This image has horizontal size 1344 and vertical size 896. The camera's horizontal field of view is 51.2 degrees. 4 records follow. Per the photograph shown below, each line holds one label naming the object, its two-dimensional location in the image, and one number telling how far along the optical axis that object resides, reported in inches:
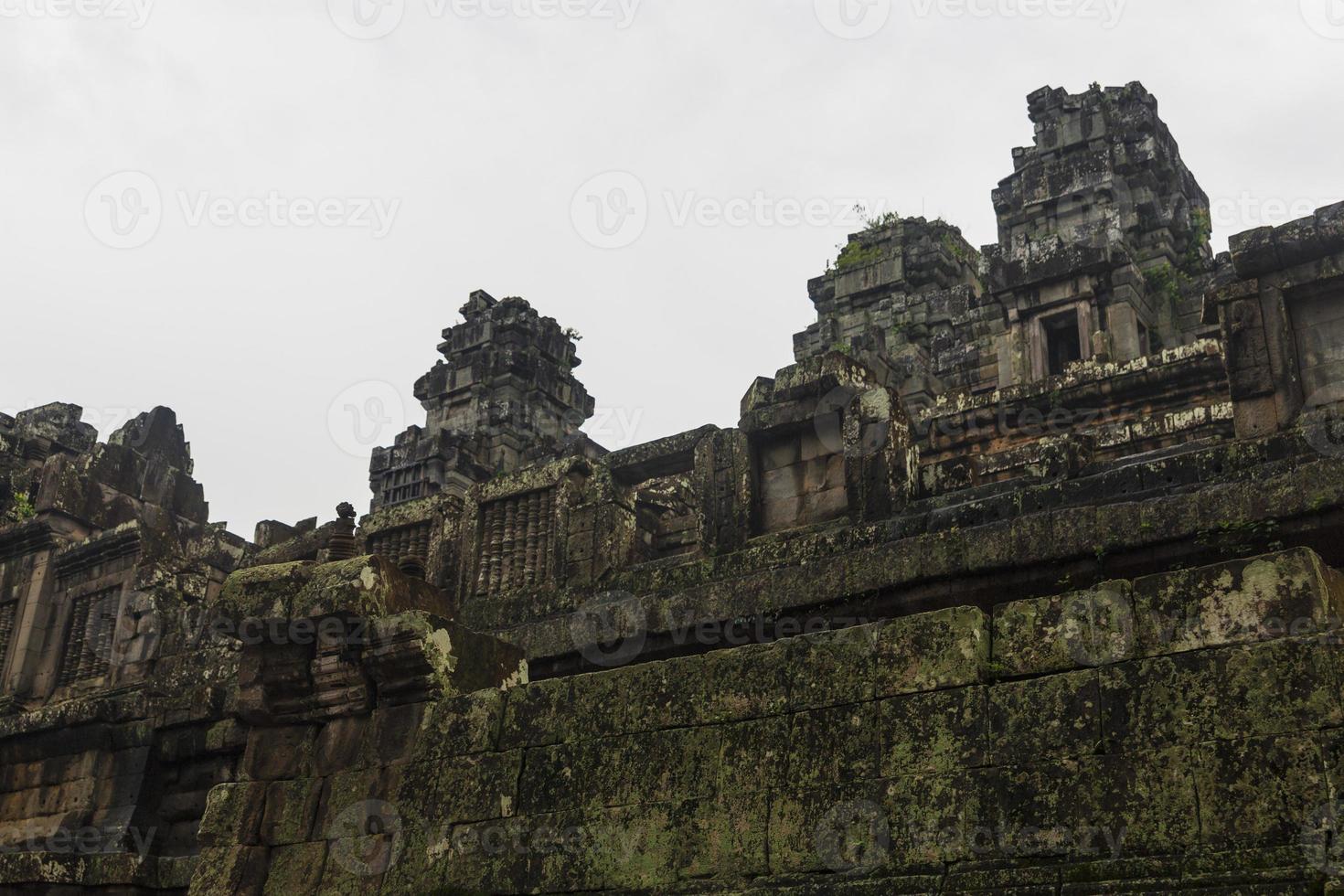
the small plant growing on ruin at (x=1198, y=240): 1188.5
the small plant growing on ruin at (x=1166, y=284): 1124.5
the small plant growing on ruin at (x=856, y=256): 1441.9
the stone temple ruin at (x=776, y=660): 236.7
